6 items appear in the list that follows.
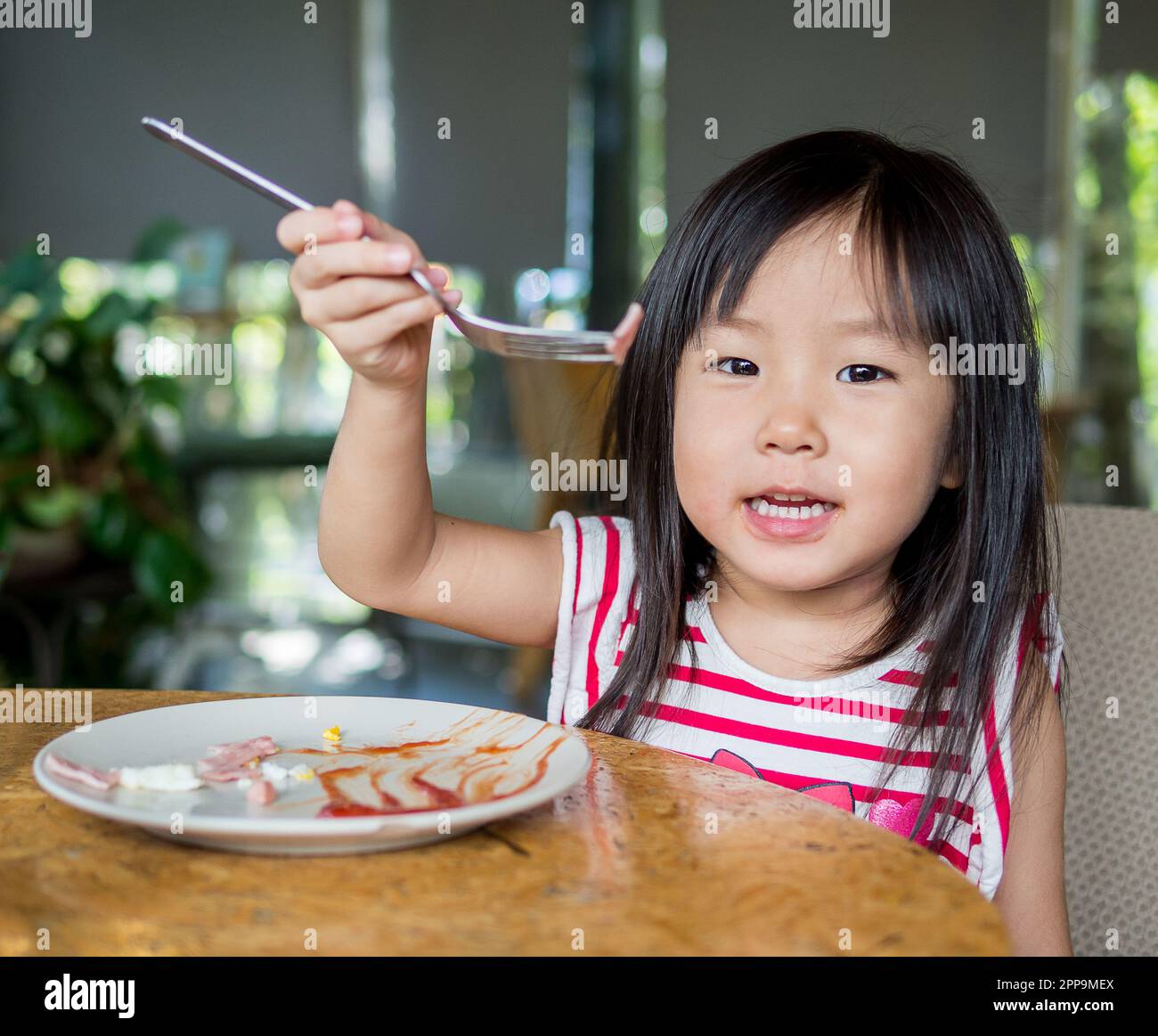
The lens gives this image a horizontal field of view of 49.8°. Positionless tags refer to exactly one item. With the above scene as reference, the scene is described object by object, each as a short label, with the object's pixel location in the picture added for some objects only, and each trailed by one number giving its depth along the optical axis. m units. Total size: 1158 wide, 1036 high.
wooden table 0.45
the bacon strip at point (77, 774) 0.56
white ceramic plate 0.51
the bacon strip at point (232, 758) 0.61
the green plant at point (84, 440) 2.77
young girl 0.92
